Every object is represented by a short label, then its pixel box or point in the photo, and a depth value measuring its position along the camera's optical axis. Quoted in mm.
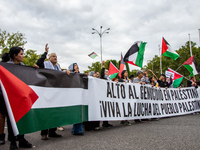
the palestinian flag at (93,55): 11891
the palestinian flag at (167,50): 9606
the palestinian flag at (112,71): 10616
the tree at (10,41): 27438
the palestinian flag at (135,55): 8164
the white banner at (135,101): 5246
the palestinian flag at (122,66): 11665
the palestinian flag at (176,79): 11820
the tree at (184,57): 36897
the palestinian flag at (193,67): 10717
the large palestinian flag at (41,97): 3301
